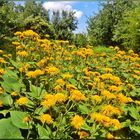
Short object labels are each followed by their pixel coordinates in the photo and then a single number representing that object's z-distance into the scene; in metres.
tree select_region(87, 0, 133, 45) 12.75
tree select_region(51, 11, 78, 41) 10.95
